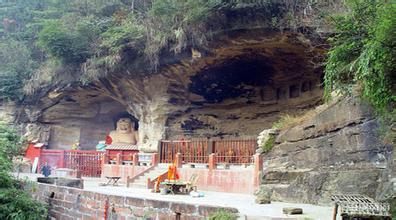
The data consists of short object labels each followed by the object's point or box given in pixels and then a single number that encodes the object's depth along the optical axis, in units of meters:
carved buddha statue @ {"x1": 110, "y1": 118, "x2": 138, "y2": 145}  24.08
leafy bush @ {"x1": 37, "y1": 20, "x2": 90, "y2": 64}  18.52
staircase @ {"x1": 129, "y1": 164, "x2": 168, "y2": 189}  14.56
